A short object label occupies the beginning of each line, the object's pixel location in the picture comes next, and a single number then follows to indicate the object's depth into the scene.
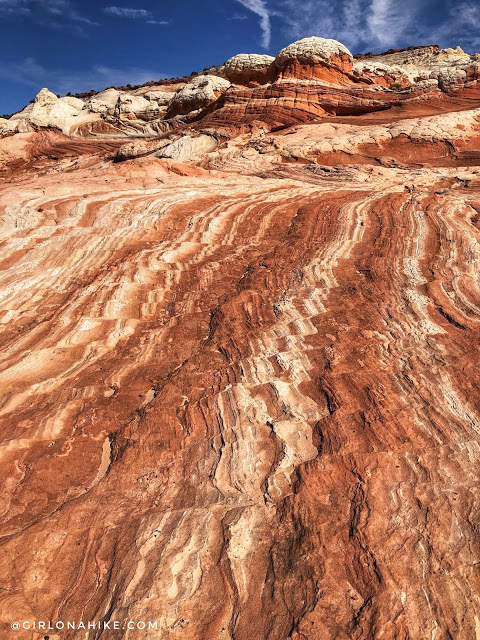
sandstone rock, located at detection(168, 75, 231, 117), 29.98
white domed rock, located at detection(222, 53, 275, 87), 26.08
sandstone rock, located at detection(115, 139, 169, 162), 19.61
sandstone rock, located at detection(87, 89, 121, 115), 34.91
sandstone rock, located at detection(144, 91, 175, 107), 37.16
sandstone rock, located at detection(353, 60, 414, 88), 26.19
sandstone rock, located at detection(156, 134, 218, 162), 20.44
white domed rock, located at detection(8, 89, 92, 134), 32.59
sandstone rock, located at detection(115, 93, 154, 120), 34.94
